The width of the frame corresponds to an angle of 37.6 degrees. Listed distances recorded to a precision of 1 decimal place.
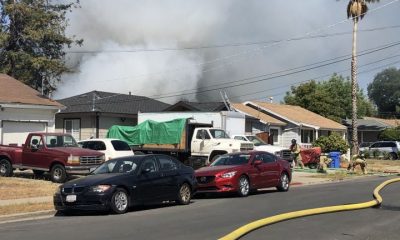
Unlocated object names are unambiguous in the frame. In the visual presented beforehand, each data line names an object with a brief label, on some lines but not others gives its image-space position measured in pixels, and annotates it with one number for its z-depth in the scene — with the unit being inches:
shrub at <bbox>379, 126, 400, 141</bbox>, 2321.6
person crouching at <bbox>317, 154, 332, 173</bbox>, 1266.0
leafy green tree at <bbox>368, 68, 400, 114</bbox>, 4776.1
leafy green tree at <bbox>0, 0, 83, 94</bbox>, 1599.4
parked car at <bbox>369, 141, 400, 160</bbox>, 2033.7
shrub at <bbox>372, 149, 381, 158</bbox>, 2055.6
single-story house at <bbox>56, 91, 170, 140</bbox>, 1524.4
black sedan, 545.0
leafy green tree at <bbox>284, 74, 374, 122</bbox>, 2573.8
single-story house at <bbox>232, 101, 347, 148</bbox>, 1776.3
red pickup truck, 830.5
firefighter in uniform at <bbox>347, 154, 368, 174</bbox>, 1258.0
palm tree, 1620.3
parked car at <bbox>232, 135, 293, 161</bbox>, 1218.6
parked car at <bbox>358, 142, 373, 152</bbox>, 2130.2
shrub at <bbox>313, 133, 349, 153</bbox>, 1565.0
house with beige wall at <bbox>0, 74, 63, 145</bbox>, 1070.2
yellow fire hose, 395.2
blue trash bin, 1435.8
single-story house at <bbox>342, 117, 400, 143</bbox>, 2691.9
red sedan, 703.7
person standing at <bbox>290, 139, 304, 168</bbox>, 1280.3
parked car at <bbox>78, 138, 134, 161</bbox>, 951.6
